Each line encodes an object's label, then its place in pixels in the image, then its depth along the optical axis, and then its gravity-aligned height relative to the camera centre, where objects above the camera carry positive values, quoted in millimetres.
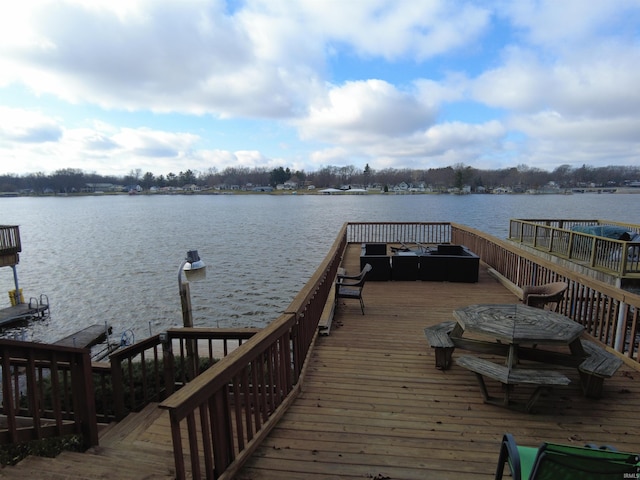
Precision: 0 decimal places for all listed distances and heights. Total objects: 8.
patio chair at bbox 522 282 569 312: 5123 -1490
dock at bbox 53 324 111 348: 11562 -4701
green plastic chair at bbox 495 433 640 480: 1508 -1159
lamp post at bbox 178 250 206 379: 4575 -1934
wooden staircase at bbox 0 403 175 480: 2523 -2092
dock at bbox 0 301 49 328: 13781 -4544
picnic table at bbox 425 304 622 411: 3260 -1622
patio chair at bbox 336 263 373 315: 6036 -1702
